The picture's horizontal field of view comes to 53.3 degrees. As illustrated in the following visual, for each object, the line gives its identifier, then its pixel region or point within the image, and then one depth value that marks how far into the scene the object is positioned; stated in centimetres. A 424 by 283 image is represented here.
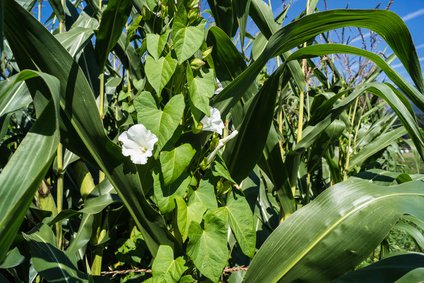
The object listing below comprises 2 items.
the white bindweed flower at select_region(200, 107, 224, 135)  80
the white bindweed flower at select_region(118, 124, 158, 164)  73
